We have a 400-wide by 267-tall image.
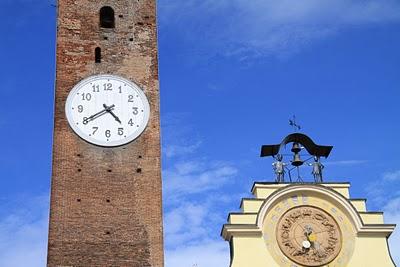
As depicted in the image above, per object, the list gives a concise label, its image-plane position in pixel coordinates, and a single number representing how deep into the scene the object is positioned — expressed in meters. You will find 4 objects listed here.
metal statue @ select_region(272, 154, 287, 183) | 23.00
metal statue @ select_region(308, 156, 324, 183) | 23.13
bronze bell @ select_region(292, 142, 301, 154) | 23.84
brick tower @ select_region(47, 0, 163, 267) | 19.62
